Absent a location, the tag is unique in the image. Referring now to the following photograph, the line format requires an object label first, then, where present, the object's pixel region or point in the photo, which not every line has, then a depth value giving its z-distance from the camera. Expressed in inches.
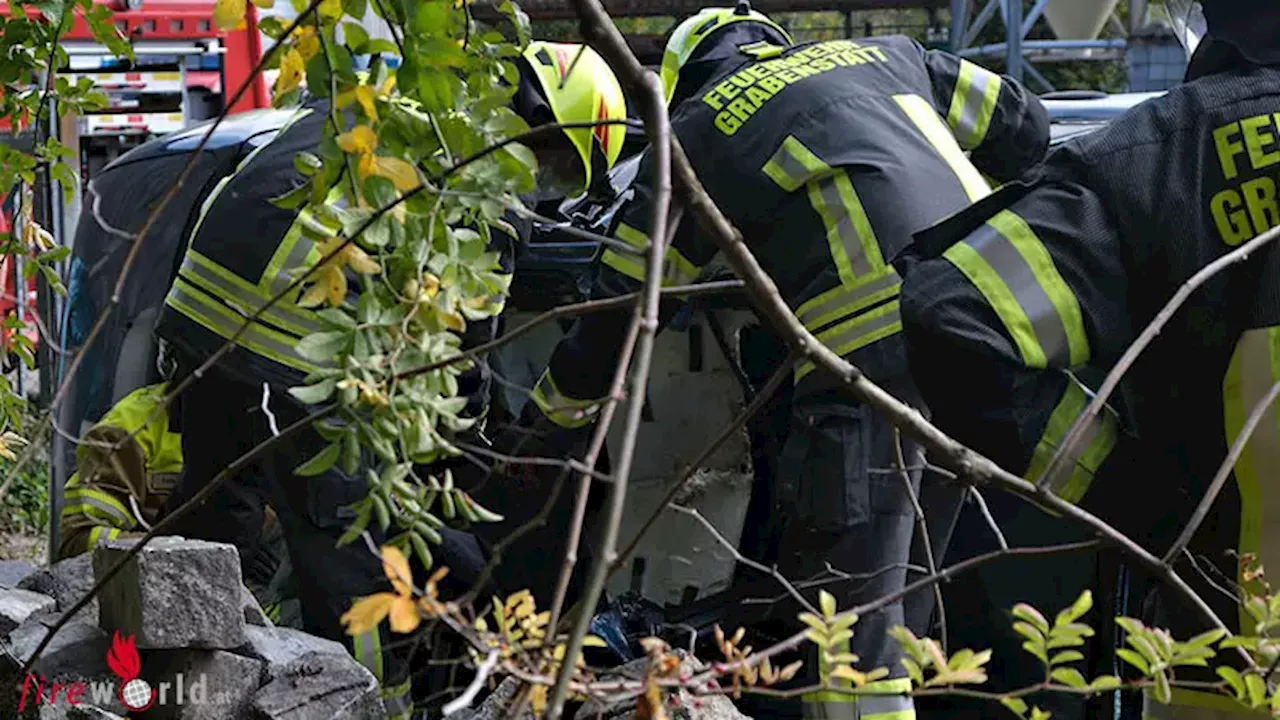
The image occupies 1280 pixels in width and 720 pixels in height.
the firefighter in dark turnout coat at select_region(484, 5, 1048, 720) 259.0
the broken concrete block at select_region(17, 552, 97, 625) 276.1
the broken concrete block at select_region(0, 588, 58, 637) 259.3
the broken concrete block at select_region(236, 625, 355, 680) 235.6
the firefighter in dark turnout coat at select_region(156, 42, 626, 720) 283.0
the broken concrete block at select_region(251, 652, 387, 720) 227.8
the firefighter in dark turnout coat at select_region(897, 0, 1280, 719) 196.2
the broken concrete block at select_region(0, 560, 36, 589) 309.6
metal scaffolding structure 681.6
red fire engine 601.0
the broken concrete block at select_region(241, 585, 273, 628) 247.4
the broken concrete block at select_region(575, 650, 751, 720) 203.9
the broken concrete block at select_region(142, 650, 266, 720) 226.8
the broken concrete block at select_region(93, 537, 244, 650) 225.8
